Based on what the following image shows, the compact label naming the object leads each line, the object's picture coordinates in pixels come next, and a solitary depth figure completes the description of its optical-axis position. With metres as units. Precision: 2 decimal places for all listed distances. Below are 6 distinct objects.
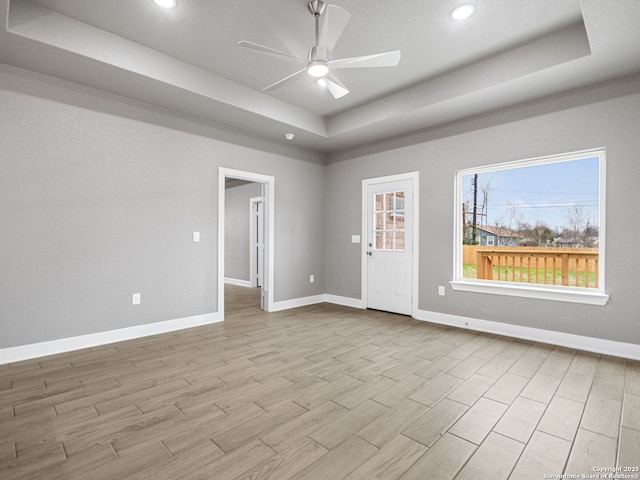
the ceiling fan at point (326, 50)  2.42
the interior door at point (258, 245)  7.75
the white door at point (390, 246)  4.93
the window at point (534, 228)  3.55
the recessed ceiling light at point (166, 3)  2.56
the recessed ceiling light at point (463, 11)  2.60
